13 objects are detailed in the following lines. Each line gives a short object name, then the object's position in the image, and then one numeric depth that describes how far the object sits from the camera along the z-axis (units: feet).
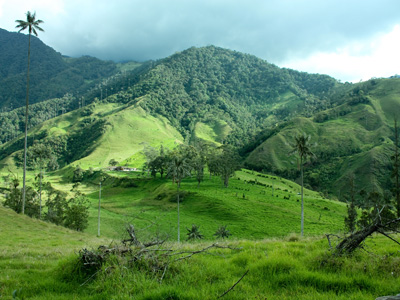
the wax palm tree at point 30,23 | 135.02
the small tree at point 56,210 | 205.22
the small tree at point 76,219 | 198.49
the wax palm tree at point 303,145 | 158.20
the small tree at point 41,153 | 192.62
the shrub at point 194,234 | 179.63
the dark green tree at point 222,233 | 180.86
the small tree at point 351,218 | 195.15
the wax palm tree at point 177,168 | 203.92
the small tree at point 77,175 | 494.18
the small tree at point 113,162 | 571.28
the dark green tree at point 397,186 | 159.16
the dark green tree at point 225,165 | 362.92
